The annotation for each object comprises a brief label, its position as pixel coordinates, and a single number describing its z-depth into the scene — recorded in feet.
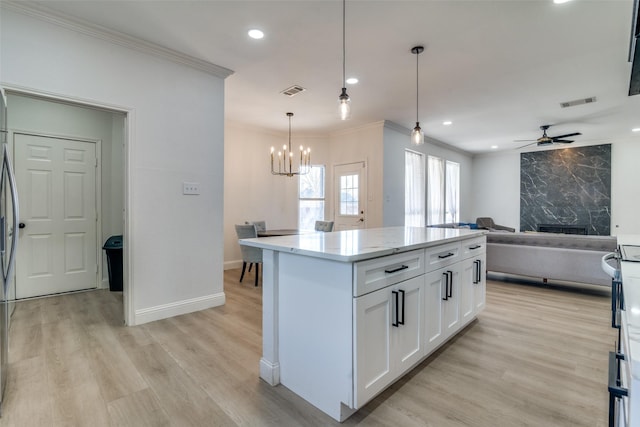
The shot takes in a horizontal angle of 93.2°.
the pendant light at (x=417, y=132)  9.89
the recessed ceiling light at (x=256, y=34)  8.96
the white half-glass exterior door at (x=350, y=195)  19.79
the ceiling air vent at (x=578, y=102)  14.52
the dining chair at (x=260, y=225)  17.34
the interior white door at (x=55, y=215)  11.79
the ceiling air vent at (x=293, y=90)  13.15
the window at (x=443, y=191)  24.21
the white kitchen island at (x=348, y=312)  5.08
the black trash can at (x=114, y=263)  12.84
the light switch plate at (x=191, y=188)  10.48
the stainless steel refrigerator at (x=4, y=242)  5.76
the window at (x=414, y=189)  21.47
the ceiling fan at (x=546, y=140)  18.94
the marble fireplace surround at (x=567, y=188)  23.85
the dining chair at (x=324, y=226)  15.88
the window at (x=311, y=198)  21.59
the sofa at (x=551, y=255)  12.41
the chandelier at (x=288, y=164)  20.06
